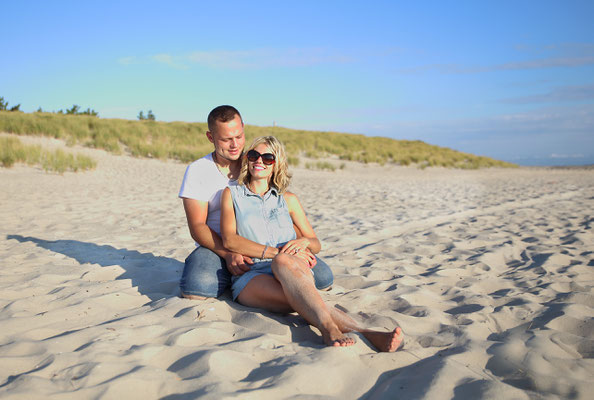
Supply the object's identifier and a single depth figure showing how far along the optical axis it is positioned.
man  3.05
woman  2.61
